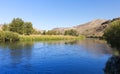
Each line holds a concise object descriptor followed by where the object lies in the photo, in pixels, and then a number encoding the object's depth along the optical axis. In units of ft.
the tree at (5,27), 121.10
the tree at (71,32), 191.35
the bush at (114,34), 63.86
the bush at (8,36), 92.30
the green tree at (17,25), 117.59
